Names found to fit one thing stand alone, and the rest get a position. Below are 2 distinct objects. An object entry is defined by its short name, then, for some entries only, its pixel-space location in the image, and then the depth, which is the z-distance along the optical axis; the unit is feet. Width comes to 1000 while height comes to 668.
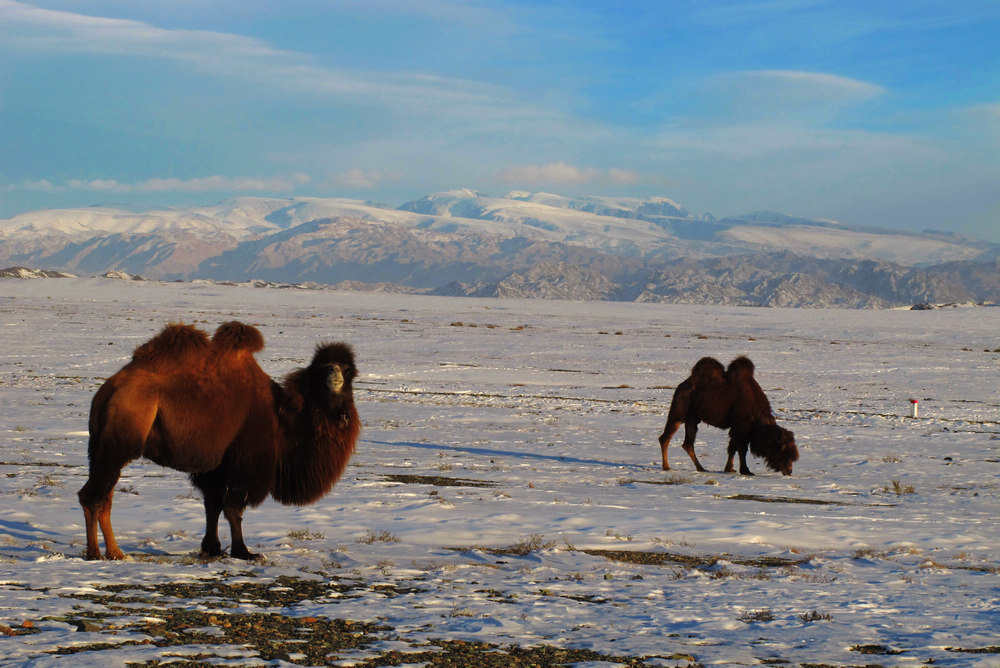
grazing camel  112.16
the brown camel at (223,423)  50.98
